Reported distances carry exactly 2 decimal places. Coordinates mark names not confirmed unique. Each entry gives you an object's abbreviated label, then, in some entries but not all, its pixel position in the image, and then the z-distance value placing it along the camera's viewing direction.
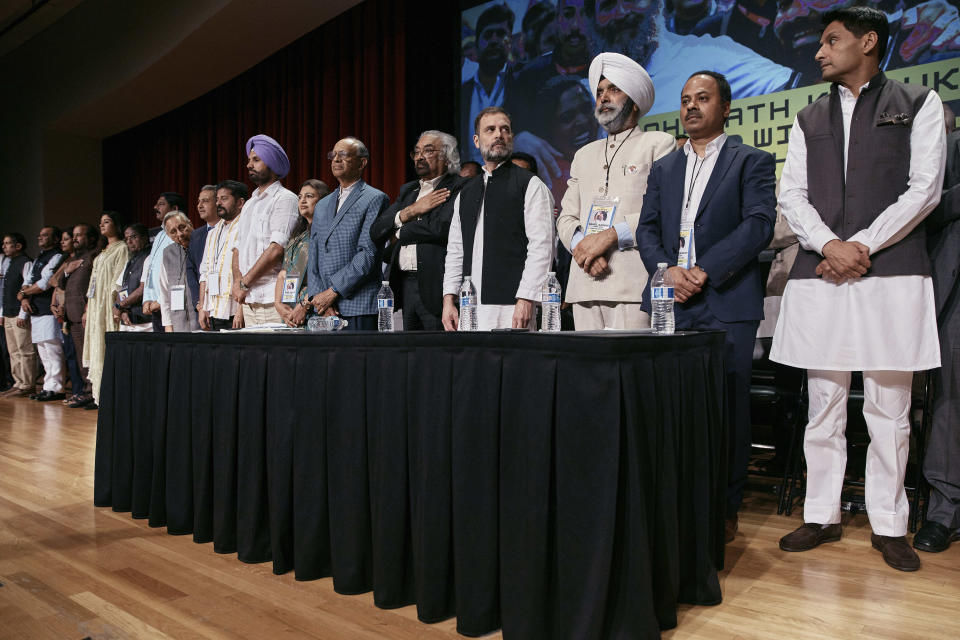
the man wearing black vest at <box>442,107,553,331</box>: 2.76
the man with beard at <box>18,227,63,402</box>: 6.90
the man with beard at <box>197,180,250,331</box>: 3.97
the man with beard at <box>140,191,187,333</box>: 5.12
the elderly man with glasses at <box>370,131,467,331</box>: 3.06
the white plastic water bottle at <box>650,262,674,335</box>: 1.85
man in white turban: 2.46
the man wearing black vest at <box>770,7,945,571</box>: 2.03
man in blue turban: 3.67
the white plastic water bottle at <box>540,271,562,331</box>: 2.17
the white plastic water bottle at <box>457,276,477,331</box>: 2.42
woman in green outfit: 3.35
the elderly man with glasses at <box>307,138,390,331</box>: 3.22
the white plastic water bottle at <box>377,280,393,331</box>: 2.82
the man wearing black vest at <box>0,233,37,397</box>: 7.32
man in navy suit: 2.21
